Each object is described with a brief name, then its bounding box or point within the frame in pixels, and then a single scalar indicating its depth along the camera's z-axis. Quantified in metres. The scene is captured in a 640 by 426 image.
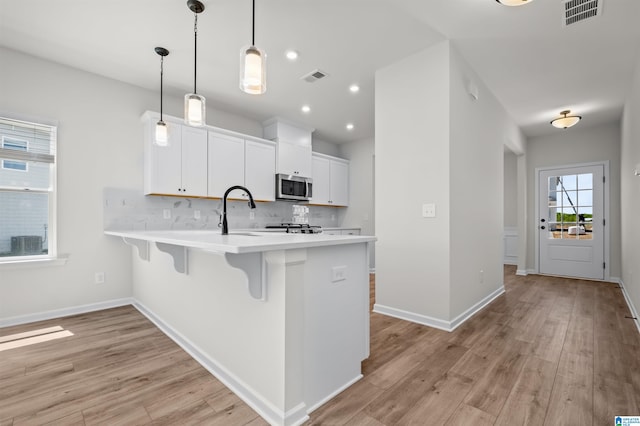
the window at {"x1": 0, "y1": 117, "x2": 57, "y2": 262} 3.00
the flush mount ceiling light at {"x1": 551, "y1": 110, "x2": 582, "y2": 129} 4.54
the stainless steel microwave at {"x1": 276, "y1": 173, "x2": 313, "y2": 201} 4.85
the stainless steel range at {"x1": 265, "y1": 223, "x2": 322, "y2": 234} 4.53
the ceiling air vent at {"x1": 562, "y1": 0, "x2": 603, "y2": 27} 2.33
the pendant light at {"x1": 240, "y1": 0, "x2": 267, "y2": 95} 1.72
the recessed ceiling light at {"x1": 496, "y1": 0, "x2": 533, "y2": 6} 2.06
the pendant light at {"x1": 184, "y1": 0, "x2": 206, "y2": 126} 2.35
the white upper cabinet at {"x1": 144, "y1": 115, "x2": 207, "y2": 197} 3.58
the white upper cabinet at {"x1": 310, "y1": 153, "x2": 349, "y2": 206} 5.64
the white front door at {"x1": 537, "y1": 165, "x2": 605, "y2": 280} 5.24
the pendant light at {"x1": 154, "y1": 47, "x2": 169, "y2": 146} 2.80
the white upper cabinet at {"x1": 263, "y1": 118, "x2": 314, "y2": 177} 4.88
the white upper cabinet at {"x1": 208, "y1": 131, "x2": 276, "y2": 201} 4.08
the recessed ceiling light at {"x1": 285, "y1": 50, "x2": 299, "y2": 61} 2.98
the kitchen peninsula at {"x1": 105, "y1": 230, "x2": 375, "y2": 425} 1.47
